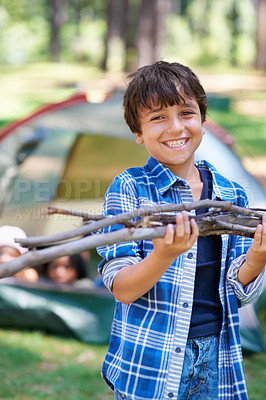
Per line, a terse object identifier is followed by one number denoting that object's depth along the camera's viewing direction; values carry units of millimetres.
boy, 1312
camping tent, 3578
